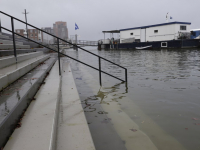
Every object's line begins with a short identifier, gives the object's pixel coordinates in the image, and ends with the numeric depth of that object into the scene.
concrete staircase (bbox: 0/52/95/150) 2.02
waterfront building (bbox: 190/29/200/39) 39.54
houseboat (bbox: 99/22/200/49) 34.79
